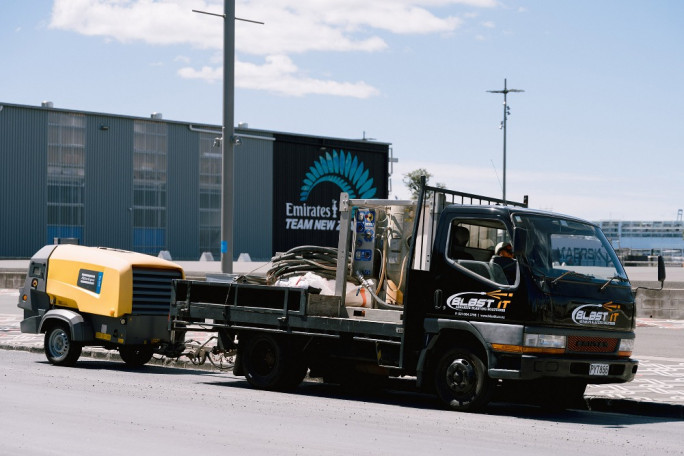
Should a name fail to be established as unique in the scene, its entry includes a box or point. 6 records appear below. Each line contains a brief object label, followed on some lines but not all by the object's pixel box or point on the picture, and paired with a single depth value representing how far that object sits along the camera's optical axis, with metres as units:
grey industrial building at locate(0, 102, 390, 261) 65.19
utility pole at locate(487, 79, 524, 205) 58.34
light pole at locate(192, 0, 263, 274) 21.72
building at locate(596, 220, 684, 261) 94.52
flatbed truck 10.88
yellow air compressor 15.06
